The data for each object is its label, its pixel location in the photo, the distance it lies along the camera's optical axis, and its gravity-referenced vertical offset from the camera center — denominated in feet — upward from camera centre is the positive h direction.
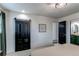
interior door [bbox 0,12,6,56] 6.77 -0.33
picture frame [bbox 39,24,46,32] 7.18 +0.44
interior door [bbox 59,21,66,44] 7.22 -0.76
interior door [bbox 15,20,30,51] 7.16 -1.35
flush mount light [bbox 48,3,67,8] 5.84 +4.34
